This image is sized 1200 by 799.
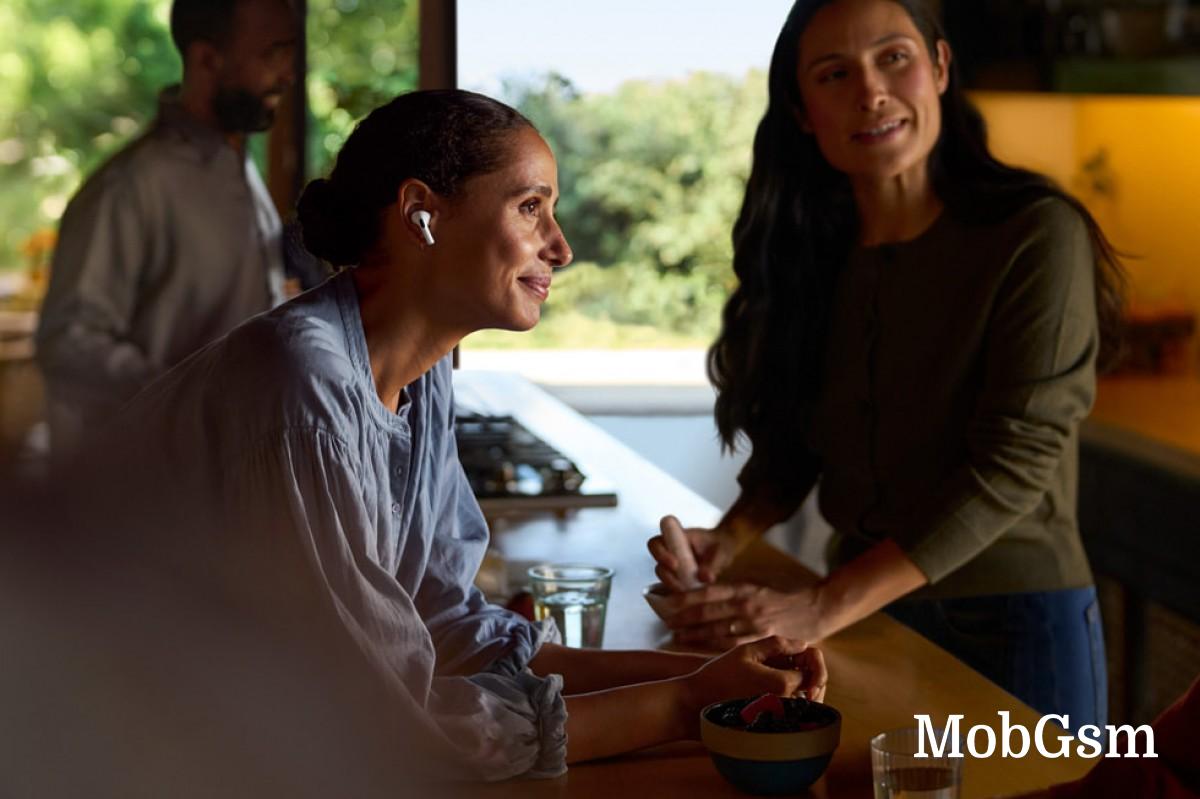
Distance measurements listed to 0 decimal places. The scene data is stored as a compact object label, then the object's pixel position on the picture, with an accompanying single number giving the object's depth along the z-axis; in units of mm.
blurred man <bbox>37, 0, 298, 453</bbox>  2229
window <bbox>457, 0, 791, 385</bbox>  4145
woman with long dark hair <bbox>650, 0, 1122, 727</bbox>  1602
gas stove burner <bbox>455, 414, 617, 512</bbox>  2273
